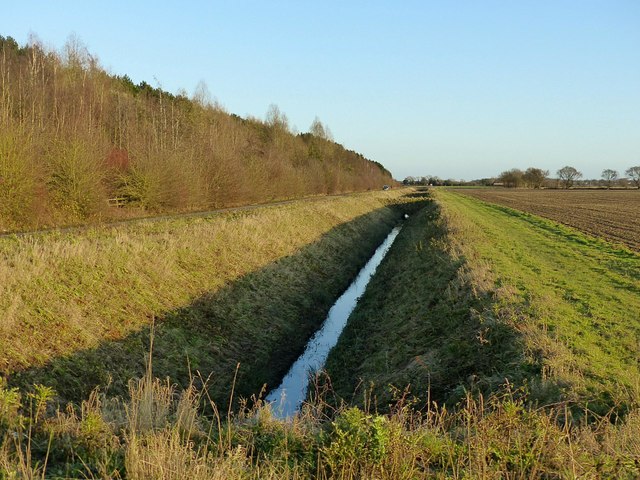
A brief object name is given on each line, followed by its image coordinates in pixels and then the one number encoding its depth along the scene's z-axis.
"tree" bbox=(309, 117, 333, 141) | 96.77
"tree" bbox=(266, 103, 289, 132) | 75.94
